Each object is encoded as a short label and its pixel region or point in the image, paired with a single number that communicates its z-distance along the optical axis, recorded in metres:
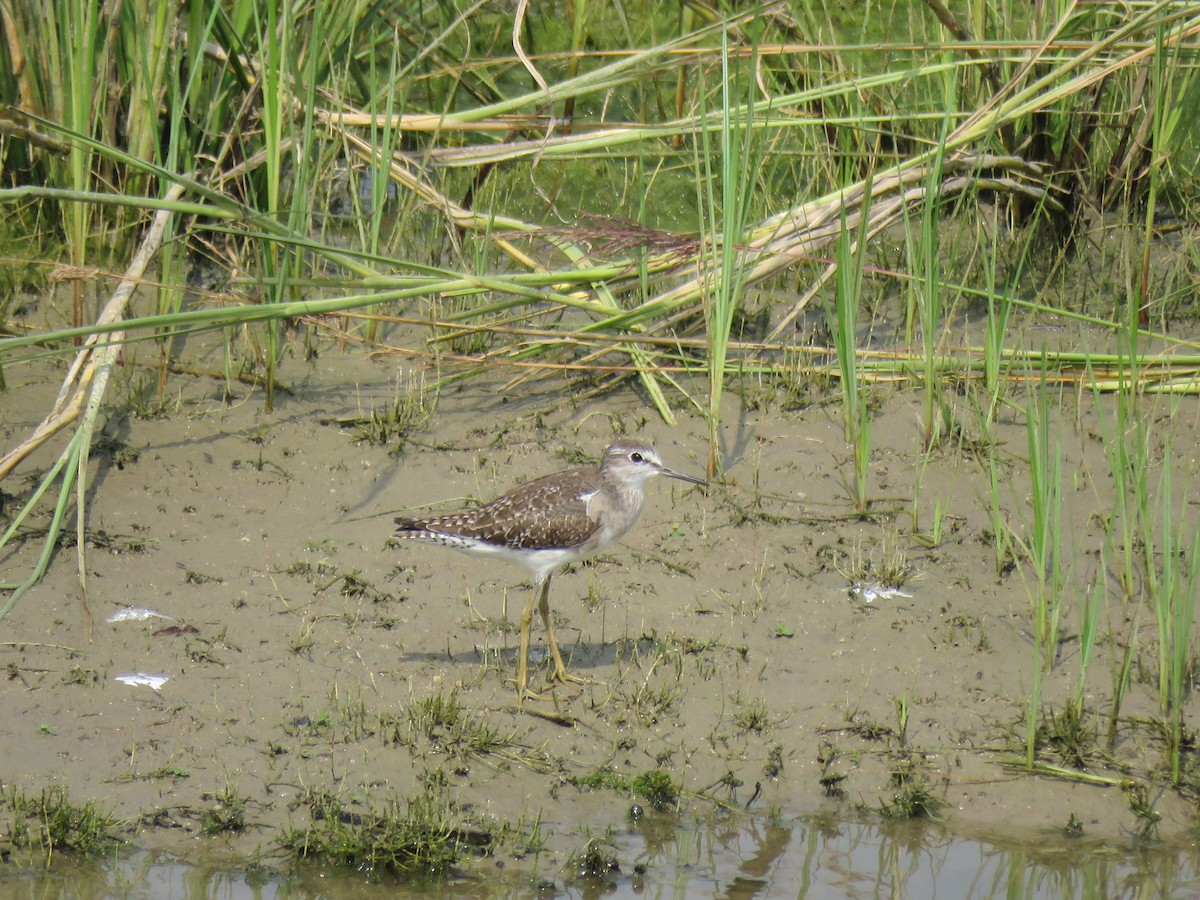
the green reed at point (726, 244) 13.11
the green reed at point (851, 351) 12.83
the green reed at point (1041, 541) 10.27
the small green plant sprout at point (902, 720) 10.93
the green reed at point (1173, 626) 9.99
